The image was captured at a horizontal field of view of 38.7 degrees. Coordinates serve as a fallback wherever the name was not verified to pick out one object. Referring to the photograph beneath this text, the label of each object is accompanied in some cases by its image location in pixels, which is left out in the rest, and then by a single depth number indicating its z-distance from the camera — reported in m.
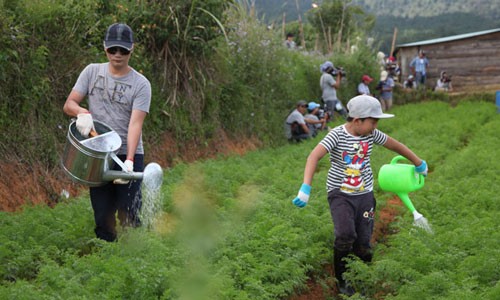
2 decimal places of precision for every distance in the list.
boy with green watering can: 5.77
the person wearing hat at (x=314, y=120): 16.44
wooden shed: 31.03
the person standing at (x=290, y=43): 21.92
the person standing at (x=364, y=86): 20.95
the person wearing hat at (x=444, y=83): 30.55
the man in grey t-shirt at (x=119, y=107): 5.44
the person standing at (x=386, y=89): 24.39
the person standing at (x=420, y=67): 30.34
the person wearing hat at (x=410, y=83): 31.19
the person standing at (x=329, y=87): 18.42
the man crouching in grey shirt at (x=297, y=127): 15.84
